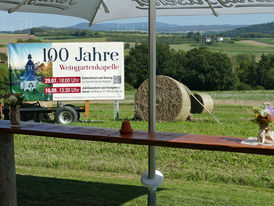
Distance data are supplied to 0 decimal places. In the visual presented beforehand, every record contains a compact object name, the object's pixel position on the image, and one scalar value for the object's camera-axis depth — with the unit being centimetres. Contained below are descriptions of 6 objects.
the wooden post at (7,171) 451
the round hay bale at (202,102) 1369
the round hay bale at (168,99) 1237
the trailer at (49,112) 1238
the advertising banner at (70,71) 1251
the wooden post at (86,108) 1231
